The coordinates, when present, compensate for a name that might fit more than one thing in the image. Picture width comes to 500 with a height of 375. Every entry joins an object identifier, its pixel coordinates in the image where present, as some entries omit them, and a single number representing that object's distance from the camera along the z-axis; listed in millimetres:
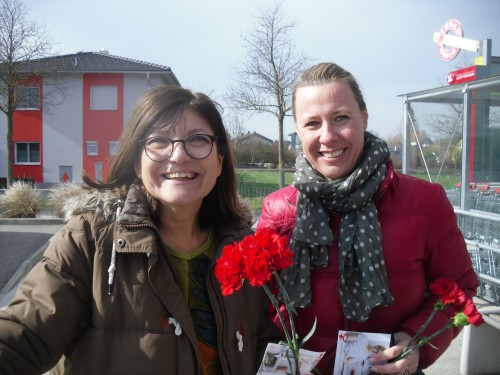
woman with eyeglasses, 1523
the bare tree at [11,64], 17047
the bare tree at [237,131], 30766
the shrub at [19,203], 11766
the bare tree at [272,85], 15828
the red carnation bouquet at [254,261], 1281
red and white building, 25797
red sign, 6693
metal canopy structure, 5602
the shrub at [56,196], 11409
